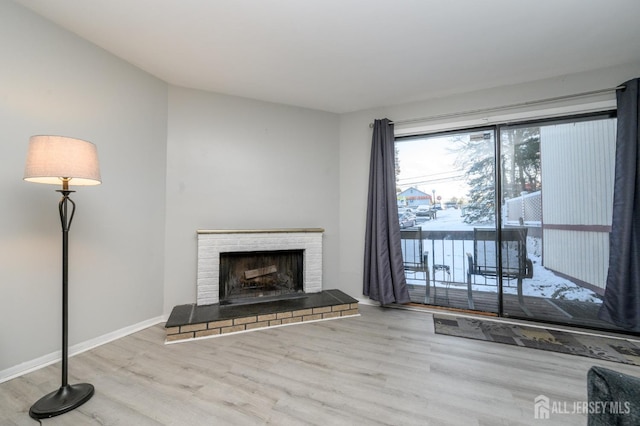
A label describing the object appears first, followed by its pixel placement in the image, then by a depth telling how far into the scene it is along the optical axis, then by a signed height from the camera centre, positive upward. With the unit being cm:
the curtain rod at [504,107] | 246 +121
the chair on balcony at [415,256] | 328 -48
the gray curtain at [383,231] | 315 -15
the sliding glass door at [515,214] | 259 +5
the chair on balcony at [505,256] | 282 -42
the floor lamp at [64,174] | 144 +25
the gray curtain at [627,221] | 229 -2
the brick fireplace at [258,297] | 246 -94
